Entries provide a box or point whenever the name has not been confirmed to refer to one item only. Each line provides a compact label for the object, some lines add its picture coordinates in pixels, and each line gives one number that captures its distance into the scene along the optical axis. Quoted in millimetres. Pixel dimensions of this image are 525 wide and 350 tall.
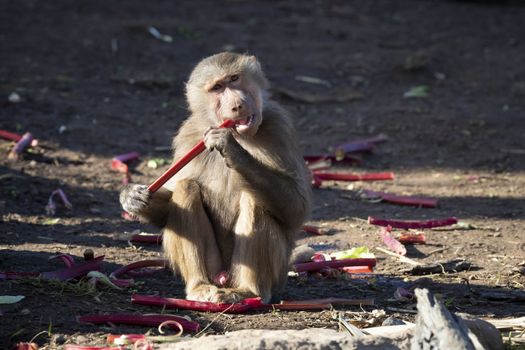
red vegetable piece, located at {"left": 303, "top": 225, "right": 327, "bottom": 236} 17625
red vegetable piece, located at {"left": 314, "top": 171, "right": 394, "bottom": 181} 21062
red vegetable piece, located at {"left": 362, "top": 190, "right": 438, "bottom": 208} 19578
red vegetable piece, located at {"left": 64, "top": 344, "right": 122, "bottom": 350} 10586
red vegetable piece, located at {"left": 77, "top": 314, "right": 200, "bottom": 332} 11656
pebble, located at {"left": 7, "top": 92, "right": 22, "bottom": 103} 24572
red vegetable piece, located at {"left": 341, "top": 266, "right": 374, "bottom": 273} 15394
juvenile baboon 13164
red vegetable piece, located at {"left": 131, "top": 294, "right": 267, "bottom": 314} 12664
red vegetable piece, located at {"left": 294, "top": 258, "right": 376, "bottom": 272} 15078
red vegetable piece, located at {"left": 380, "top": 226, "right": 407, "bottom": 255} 16453
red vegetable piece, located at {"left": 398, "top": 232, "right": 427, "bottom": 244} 17094
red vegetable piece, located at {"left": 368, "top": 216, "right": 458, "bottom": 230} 17875
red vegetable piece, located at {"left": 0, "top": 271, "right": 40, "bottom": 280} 13125
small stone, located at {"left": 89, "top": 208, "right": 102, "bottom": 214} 18641
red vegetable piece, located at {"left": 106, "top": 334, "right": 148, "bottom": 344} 10742
